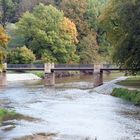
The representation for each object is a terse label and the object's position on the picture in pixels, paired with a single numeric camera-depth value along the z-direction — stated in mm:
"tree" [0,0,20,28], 141125
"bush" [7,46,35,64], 103625
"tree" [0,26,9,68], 52950
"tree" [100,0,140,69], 56781
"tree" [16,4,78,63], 109625
